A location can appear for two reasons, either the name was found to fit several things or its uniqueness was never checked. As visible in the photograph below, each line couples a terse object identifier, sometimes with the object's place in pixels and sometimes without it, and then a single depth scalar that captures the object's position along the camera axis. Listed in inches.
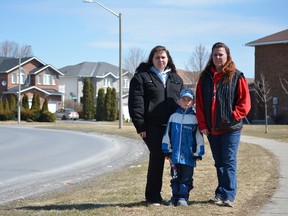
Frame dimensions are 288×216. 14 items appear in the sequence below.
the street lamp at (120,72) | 1270.5
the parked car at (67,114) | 2444.6
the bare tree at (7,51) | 4163.9
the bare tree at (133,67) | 3545.8
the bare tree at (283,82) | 1844.0
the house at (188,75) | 2578.7
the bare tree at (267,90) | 1805.6
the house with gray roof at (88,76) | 3211.1
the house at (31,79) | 2623.0
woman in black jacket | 269.0
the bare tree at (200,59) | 2539.4
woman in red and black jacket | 263.4
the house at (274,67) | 1847.9
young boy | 264.8
